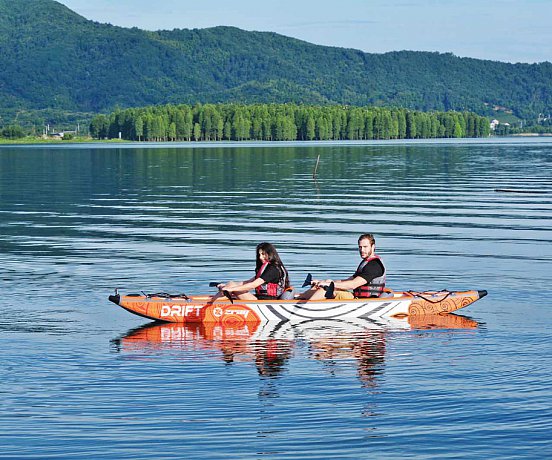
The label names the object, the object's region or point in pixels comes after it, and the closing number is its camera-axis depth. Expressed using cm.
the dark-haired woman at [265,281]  2631
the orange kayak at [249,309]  2645
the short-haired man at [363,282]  2664
